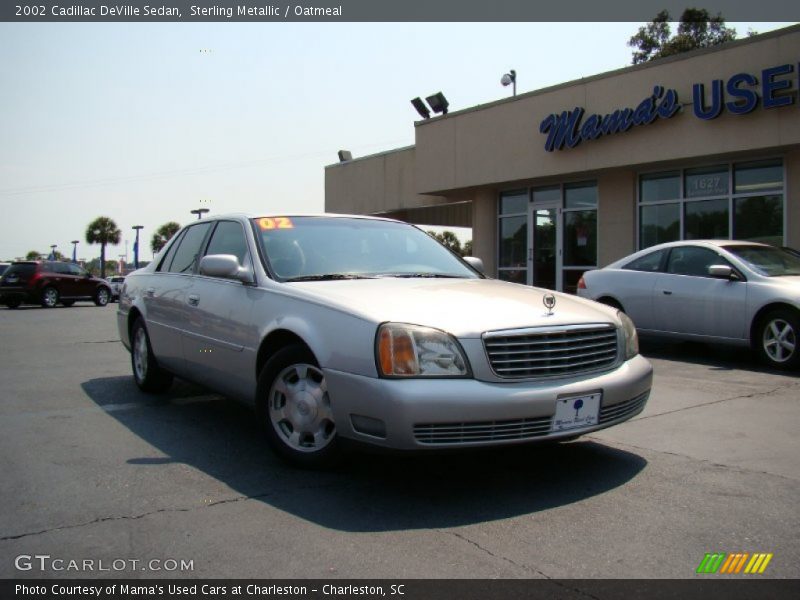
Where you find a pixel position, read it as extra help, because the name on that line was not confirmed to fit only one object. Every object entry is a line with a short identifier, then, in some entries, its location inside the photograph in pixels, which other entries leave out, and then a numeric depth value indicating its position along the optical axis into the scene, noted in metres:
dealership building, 12.22
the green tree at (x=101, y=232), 85.88
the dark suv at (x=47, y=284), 23.05
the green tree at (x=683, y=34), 38.28
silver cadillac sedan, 3.49
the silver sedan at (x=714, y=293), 7.76
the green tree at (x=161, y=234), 89.31
